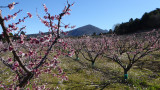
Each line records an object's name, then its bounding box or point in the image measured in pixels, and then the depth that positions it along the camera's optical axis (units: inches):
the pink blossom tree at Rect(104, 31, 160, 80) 660.7
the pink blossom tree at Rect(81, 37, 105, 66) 753.1
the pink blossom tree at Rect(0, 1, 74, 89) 104.0
